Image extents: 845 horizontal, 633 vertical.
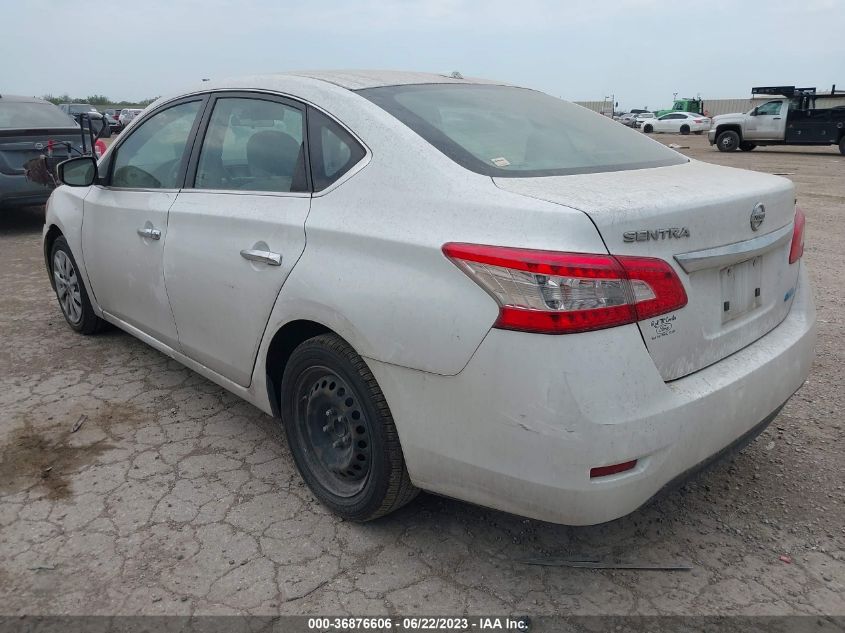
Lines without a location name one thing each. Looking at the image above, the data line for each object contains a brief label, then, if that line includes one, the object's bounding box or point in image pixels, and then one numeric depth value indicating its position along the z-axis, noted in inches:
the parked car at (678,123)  1572.3
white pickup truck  828.0
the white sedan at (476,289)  72.6
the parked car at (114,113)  1142.2
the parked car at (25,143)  318.0
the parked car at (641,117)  1686.0
